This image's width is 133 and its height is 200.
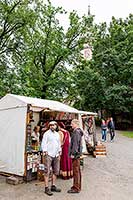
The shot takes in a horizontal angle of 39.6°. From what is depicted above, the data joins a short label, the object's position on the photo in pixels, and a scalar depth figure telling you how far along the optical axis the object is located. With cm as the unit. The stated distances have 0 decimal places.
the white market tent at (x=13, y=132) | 545
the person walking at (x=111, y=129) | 1338
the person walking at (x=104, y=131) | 1303
